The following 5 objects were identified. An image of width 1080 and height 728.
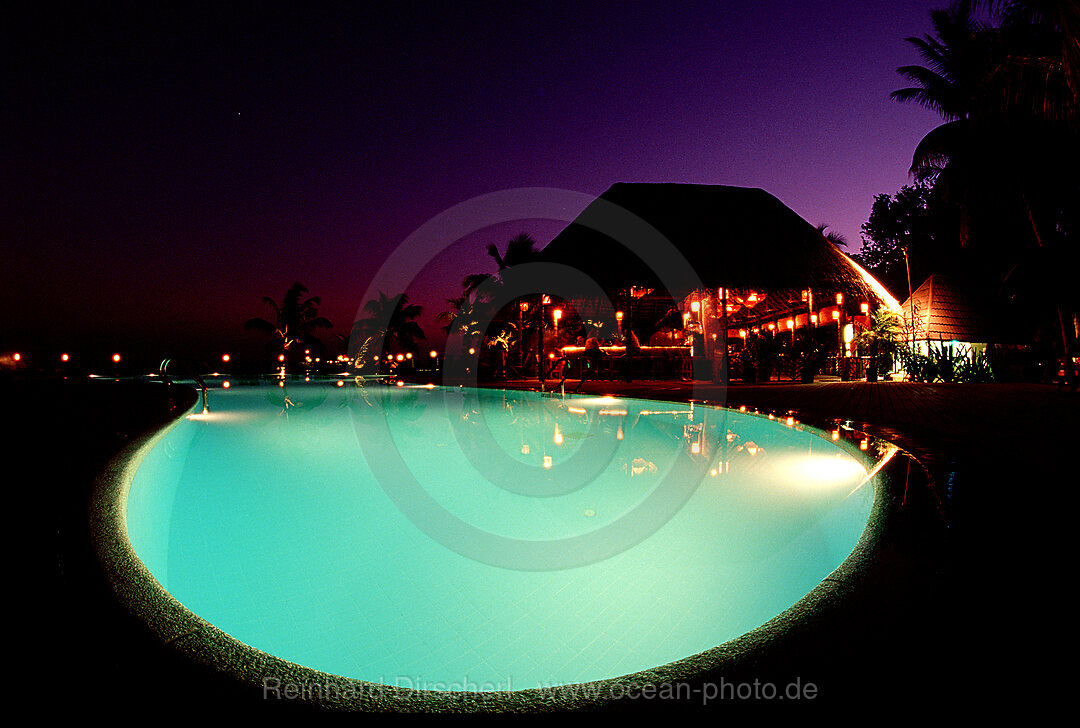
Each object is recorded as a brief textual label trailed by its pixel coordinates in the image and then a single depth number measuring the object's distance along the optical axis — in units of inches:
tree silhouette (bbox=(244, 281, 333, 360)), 1123.9
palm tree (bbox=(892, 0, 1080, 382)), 399.9
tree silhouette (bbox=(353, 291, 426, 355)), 1210.0
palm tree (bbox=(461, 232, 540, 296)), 831.1
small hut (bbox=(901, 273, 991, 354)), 685.3
